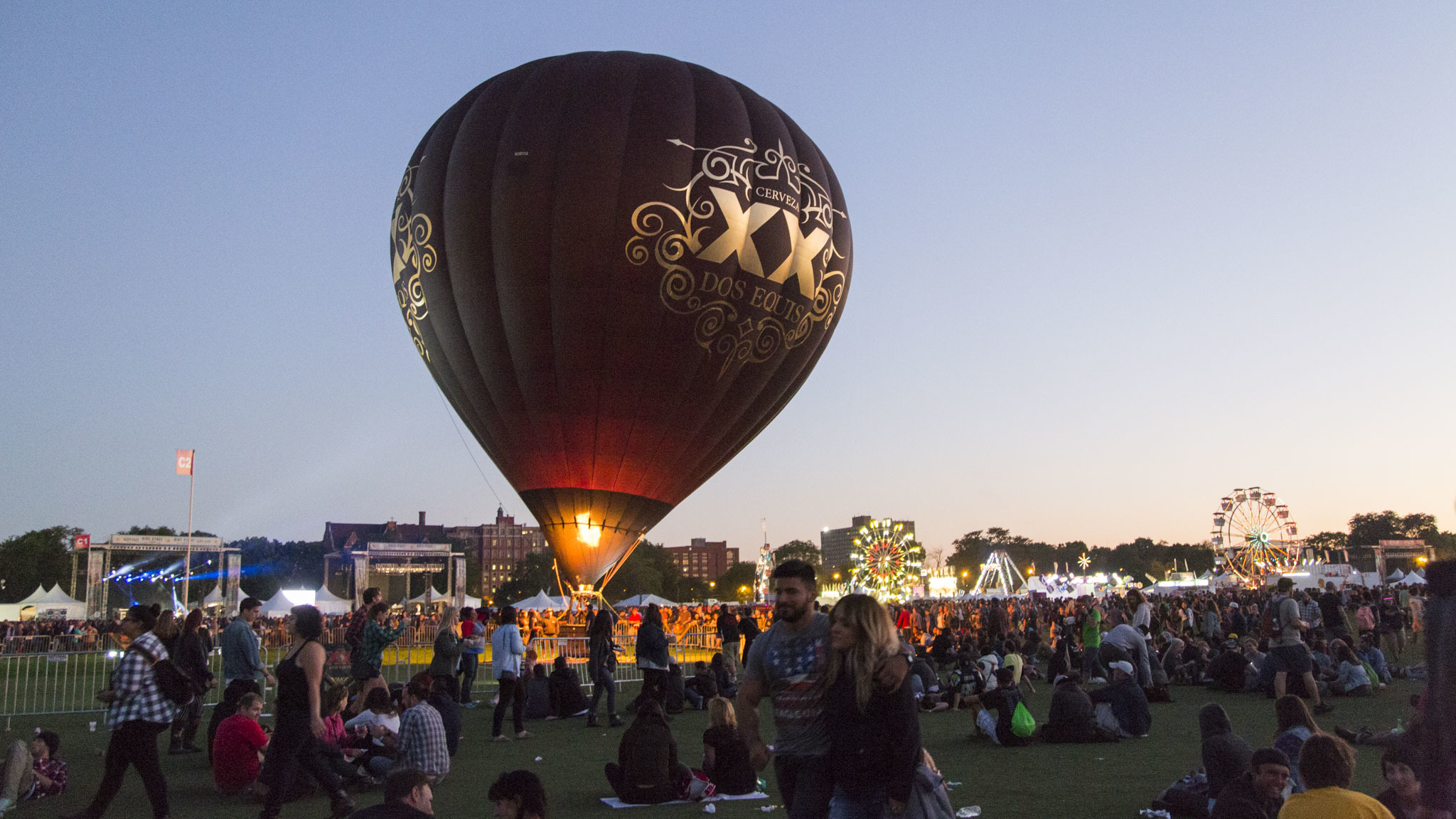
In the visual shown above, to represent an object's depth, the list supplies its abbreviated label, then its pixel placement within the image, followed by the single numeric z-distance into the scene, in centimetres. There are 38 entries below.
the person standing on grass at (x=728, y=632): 1958
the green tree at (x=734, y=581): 13538
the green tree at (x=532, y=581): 11612
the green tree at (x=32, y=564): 8581
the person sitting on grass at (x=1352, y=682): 1510
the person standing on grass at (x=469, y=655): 1678
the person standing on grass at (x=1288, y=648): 1310
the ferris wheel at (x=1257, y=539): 6531
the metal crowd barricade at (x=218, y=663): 1745
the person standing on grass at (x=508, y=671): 1273
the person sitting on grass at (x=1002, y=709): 1114
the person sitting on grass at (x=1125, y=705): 1158
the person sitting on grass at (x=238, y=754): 890
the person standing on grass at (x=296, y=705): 712
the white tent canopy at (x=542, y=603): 4256
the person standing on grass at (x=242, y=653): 1023
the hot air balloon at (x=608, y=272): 2028
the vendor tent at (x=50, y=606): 5312
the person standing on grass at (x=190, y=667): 1080
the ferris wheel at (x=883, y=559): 6172
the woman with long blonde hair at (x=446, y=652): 1309
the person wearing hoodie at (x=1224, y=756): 681
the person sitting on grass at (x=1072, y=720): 1123
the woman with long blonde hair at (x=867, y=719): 433
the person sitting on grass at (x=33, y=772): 852
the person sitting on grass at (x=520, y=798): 476
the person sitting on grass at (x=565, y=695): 1536
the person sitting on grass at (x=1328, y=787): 408
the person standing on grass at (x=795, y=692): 464
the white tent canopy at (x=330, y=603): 5228
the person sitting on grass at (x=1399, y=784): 454
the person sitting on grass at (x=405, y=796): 357
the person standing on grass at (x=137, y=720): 721
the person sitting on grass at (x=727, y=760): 878
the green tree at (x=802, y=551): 14612
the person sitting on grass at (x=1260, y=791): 532
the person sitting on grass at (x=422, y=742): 855
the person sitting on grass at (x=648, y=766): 848
